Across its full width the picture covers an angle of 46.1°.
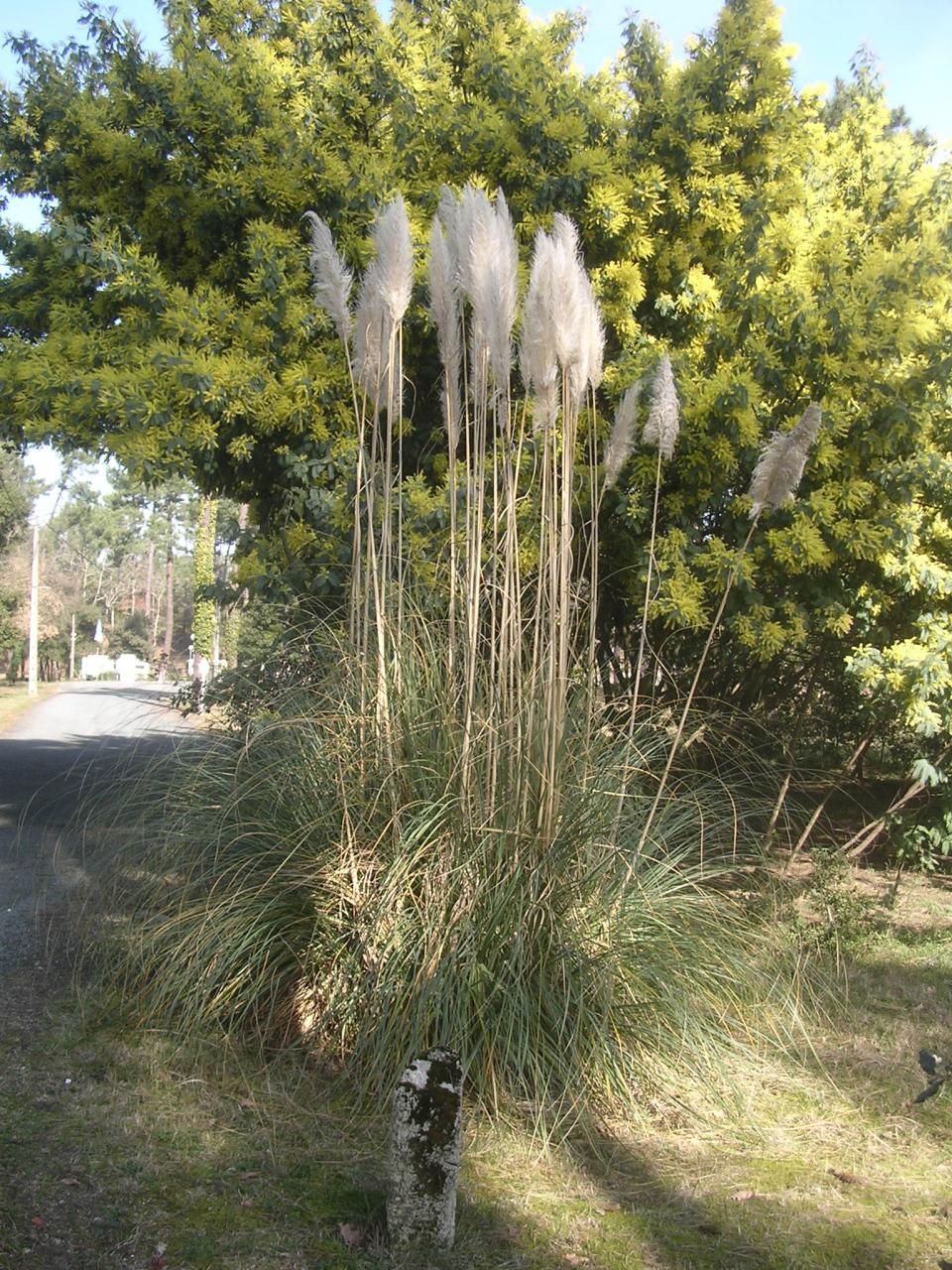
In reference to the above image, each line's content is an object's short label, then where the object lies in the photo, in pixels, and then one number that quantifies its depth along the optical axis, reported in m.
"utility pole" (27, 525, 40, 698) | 33.75
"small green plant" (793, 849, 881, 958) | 5.47
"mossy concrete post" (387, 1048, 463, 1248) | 2.80
